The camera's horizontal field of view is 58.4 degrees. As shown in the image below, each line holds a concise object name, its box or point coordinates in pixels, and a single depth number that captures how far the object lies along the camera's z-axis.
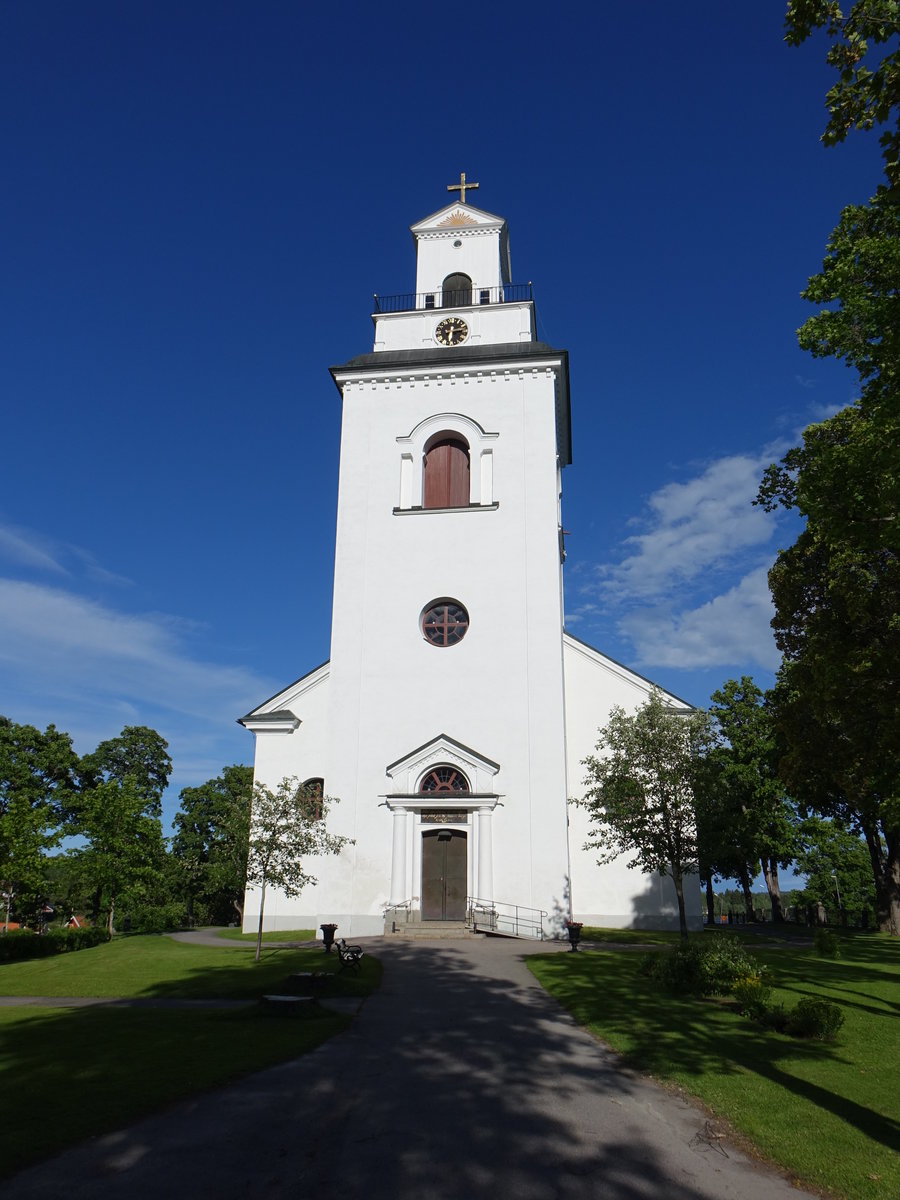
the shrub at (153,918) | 39.47
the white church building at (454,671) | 25.80
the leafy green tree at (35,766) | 47.19
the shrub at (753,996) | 12.03
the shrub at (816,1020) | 10.75
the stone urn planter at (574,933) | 20.69
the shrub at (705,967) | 13.98
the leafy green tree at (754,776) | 37.97
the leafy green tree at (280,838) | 20.33
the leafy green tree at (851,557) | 12.11
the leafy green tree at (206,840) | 46.44
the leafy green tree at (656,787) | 21.19
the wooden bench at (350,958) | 16.25
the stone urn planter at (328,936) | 19.80
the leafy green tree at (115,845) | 35.00
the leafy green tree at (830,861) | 38.78
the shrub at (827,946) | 21.58
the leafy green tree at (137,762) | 54.12
